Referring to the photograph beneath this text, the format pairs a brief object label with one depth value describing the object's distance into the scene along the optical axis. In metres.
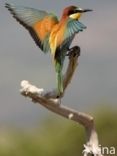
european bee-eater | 5.12
